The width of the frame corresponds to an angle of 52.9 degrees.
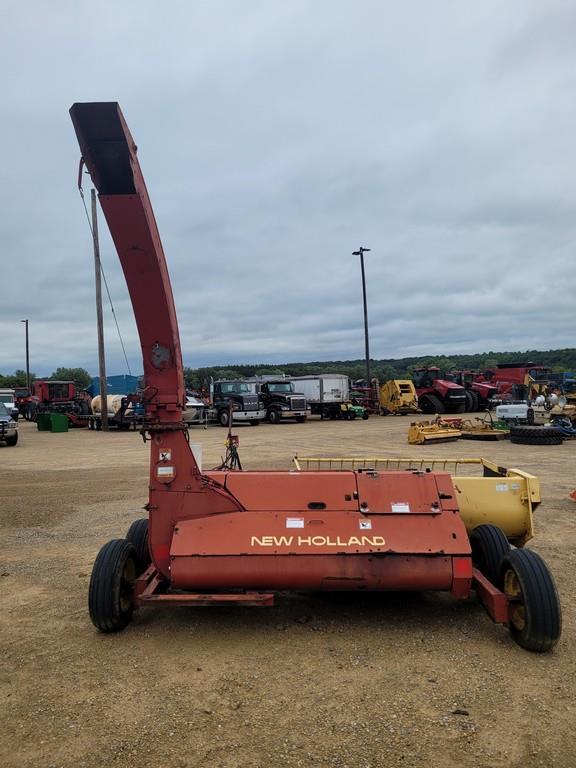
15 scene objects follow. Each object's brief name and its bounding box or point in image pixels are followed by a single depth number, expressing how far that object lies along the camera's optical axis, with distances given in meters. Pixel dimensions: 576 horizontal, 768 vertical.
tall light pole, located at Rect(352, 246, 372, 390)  38.03
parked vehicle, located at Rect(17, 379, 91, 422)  32.78
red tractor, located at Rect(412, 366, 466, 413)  31.72
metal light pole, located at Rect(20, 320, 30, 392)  67.64
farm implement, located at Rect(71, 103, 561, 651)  3.72
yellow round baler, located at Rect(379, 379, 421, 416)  31.64
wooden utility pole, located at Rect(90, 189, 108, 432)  24.63
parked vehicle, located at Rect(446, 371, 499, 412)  32.59
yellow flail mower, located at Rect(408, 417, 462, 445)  17.38
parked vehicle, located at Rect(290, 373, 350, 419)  31.83
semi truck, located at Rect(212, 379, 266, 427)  27.27
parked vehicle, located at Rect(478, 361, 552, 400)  33.53
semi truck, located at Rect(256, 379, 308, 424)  28.66
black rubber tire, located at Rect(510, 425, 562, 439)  16.19
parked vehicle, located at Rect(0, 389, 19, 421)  34.06
